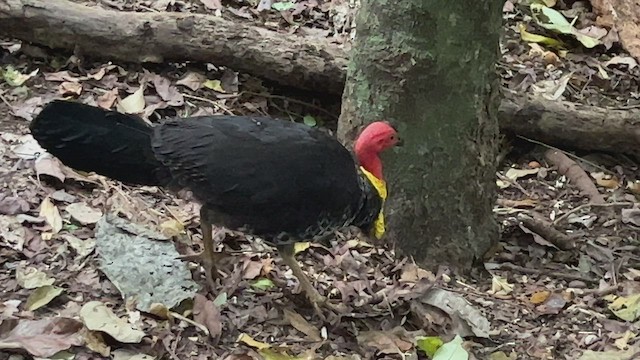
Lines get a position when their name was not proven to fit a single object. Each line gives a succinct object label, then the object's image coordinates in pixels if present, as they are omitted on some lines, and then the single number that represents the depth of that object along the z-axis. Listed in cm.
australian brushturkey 308
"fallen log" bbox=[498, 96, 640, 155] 467
